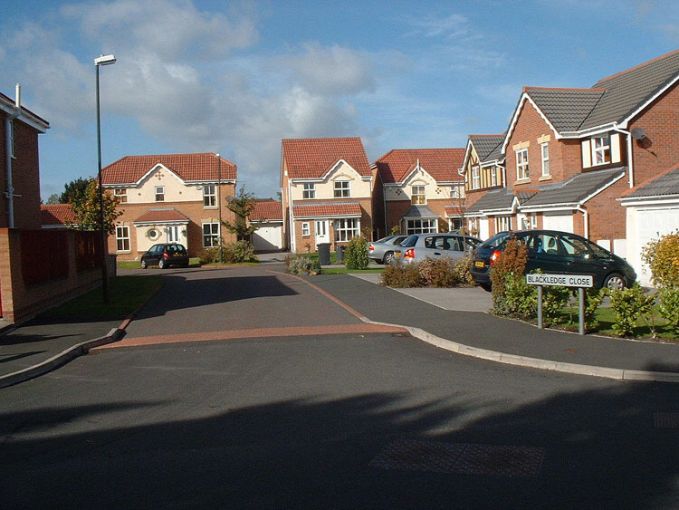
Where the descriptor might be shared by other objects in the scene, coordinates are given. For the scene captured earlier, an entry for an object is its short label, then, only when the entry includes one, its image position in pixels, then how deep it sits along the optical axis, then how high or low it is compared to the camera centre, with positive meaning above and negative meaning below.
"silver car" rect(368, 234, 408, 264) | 35.00 -0.35
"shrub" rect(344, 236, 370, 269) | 33.22 -0.56
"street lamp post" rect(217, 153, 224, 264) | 47.72 -0.43
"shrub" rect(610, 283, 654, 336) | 11.98 -1.13
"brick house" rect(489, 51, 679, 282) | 27.30 +3.41
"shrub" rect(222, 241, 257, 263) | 48.19 -0.42
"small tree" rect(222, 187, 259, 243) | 52.41 +2.33
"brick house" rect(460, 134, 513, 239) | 37.97 +3.41
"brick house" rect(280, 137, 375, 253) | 57.00 +4.09
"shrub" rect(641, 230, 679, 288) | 14.45 -0.55
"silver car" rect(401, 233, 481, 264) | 26.75 -0.22
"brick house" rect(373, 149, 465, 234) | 61.47 +3.80
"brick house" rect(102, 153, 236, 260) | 58.00 +3.58
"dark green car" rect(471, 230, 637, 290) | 18.78 -0.55
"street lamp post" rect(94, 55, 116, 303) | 19.20 +2.91
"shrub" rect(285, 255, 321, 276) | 31.90 -0.95
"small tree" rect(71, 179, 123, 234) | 41.28 +2.20
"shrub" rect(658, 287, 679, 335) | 11.69 -1.14
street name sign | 12.48 -0.73
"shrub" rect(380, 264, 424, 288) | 22.92 -1.07
